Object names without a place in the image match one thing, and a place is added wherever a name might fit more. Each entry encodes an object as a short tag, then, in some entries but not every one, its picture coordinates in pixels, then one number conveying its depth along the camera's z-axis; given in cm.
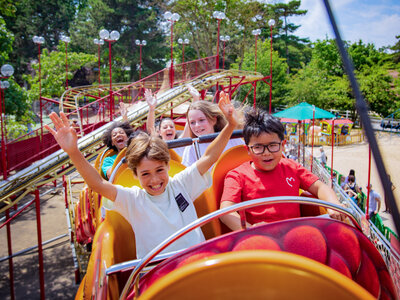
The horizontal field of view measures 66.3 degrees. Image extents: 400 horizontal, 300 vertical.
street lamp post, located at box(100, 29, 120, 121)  809
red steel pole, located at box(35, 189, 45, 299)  388
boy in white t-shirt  158
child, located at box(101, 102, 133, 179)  358
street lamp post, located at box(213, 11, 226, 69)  919
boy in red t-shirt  179
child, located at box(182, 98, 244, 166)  276
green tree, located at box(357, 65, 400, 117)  1412
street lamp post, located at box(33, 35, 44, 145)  951
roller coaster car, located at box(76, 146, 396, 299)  83
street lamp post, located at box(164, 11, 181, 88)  857
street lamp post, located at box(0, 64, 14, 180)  576
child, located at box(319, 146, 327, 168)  1023
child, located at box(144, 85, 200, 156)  324
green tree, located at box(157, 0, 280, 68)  2175
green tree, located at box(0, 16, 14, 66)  760
